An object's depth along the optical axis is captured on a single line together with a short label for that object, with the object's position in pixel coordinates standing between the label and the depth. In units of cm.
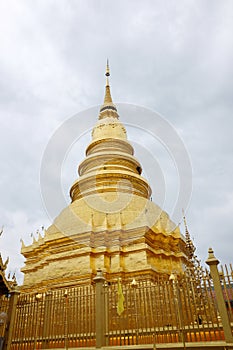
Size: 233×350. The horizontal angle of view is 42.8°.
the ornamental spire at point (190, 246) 1187
